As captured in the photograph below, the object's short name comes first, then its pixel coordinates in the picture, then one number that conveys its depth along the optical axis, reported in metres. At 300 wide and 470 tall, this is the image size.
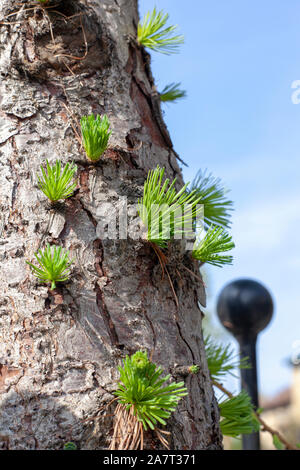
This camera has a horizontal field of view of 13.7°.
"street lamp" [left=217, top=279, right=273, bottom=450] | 2.13
